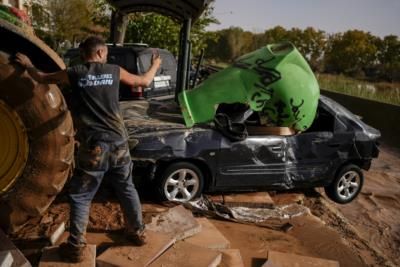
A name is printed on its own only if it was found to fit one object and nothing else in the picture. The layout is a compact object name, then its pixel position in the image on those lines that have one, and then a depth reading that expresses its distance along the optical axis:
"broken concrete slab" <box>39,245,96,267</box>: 3.54
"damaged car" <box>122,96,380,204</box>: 5.72
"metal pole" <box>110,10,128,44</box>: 11.54
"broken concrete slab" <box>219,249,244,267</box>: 4.23
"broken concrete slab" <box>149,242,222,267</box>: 3.91
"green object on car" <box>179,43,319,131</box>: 5.23
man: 3.51
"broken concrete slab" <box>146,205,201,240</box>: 4.51
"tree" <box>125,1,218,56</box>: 15.71
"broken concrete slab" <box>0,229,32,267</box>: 3.36
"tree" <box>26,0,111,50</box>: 32.41
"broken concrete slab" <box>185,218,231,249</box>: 4.54
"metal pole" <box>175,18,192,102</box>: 6.47
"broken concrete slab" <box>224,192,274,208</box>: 6.04
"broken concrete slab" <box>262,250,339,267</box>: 4.42
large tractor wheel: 3.35
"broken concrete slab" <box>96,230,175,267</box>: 3.73
